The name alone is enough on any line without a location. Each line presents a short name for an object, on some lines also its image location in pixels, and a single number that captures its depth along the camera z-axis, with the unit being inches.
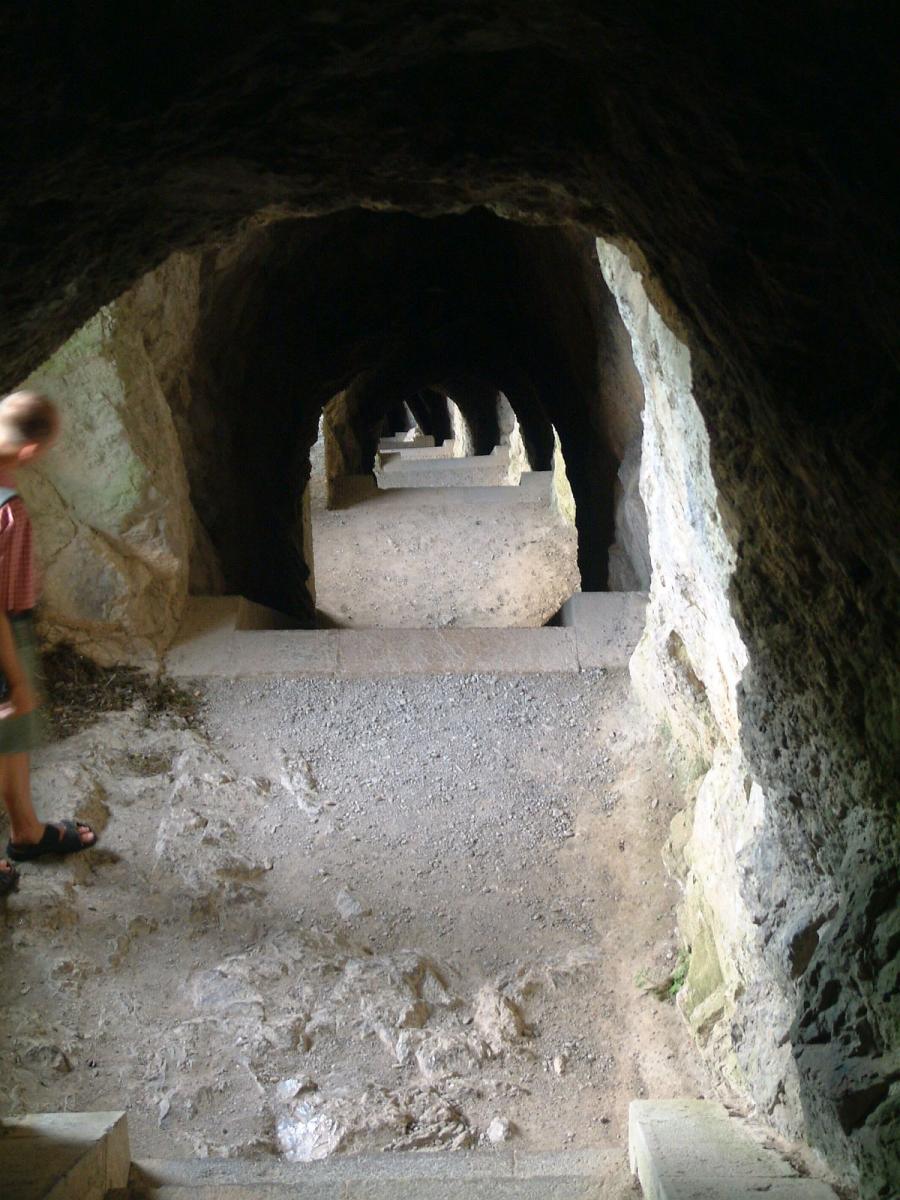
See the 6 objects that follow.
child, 124.1
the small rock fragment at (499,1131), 116.2
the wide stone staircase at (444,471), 649.0
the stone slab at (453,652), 206.4
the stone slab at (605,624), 208.1
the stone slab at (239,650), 204.5
